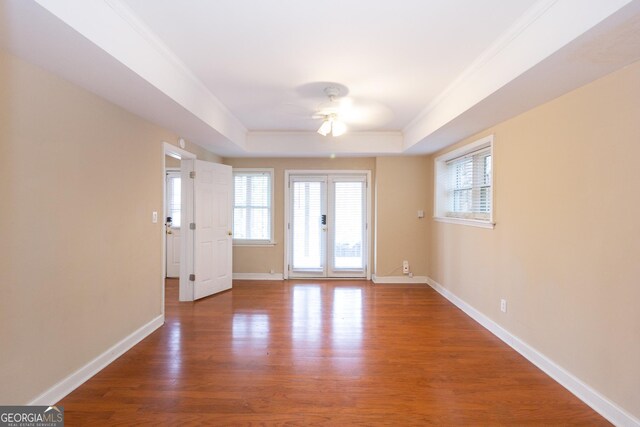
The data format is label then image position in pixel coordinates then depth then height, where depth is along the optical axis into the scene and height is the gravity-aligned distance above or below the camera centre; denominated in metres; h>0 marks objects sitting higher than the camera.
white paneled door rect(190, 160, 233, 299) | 4.38 -0.30
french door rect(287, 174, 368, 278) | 5.65 -0.29
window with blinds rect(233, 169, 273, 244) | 5.69 +0.05
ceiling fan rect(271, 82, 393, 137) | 3.13 +1.19
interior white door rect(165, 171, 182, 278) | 5.76 -0.33
